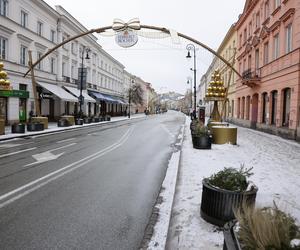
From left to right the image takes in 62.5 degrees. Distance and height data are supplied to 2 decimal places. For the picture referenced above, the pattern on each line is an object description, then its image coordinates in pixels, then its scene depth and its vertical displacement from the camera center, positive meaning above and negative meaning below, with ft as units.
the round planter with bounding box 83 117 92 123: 89.81 -3.25
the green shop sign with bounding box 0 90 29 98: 61.93 +4.18
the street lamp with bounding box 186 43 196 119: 78.29 +20.36
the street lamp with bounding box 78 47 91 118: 88.44 +9.96
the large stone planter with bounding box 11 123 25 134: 50.39 -4.04
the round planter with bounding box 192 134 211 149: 32.85 -3.66
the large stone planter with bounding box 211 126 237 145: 36.91 -2.88
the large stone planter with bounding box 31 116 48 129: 59.13 -2.49
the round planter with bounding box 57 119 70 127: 72.10 -3.70
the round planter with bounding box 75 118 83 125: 79.45 -3.27
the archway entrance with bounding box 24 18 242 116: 43.46 +15.15
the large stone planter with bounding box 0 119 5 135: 47.30 -3.51
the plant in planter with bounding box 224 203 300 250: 6.37 -3.16
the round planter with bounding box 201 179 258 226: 11.26 -3.99
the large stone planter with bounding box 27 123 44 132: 55.87 -3.94
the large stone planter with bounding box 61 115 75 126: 75.12 -2.60
